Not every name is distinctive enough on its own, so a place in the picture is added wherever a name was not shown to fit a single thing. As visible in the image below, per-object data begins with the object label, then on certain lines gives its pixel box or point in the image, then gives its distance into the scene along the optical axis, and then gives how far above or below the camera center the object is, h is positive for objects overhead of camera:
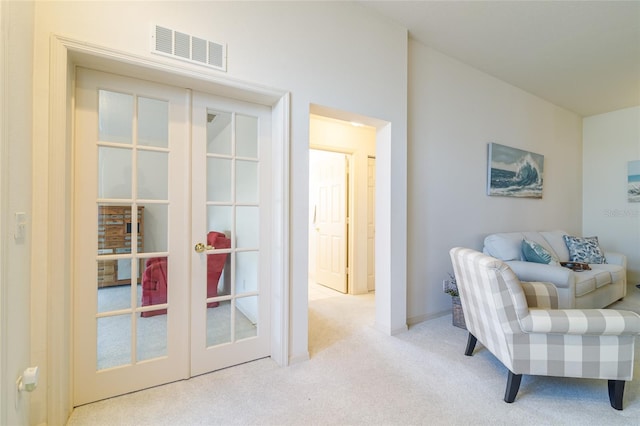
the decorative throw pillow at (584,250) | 3.67 -0.48
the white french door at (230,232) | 1.97 -0.14
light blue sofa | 2.67 -0.62
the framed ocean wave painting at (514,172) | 3.60 +0.57
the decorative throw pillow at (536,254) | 3.10 -0.44
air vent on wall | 1.69 +1.03
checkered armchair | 1.58 -0.71
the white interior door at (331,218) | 4.23 -0.09
